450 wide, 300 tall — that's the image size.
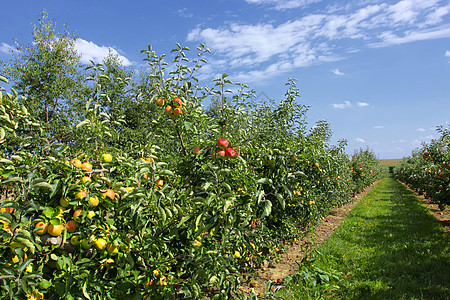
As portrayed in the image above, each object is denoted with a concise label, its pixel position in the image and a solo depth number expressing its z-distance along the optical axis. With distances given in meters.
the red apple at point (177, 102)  2.40
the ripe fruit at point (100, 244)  1.53
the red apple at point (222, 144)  2.01
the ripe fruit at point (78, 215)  1.53
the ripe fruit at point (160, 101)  2.42
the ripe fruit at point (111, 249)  1.56
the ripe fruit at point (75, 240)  1.53
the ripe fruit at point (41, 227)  1.42
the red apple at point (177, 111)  2.42
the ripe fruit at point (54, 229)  1.46
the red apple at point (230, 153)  1.99
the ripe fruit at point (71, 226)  1.54
